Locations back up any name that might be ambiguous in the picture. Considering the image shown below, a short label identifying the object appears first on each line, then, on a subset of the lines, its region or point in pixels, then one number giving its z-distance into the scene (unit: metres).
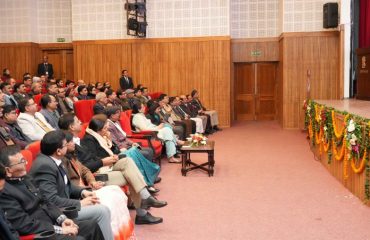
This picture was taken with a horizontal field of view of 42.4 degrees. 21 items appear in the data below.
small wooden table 7.15
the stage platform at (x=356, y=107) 6.45
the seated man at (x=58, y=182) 3.62
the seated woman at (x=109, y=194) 4.09
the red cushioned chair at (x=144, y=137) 7.26
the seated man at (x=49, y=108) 6.62
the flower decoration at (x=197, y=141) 7.38
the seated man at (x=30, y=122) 5.98
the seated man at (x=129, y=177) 4.95
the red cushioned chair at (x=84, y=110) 8.13
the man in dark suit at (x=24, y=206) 2.97
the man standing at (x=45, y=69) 14.33
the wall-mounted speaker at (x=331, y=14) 12.27
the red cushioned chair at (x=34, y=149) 4.23
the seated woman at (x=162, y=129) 8.13
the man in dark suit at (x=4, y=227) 2.69
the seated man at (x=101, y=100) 8.06
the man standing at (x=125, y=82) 13.41
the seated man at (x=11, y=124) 5.59
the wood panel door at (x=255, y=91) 15.06
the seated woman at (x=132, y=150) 5.93
